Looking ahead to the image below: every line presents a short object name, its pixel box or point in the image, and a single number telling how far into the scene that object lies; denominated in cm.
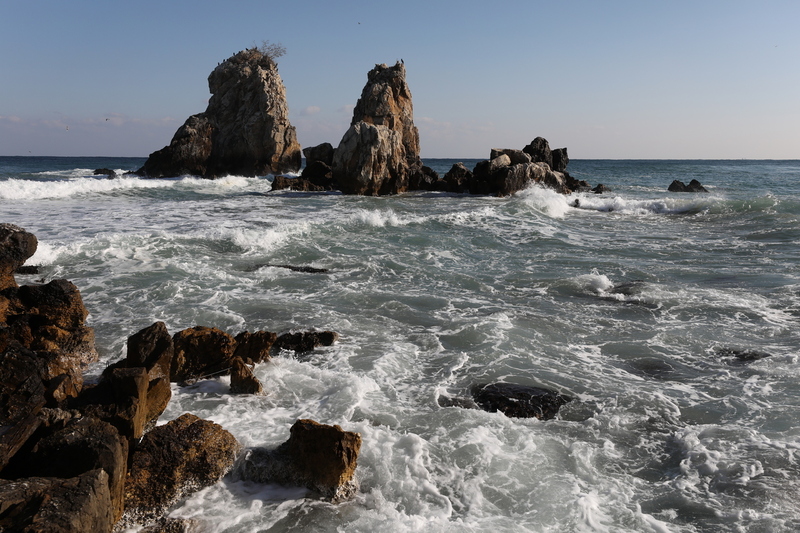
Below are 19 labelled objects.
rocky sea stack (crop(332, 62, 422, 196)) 2698
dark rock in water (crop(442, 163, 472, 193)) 3060
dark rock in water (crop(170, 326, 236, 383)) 589
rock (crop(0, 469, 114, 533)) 283
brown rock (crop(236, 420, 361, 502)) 405
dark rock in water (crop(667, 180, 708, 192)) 3475
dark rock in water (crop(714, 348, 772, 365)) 680
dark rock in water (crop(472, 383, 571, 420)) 548
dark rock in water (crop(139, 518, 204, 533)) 360
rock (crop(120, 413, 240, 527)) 377
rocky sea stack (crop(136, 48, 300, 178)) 3822
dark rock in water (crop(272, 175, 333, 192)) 2966
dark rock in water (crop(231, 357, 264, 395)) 562
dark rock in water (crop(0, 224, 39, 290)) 708
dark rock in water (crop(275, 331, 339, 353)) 695
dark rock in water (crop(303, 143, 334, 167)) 3628
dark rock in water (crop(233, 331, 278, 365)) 629
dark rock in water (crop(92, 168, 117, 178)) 4213
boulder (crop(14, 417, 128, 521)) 341
